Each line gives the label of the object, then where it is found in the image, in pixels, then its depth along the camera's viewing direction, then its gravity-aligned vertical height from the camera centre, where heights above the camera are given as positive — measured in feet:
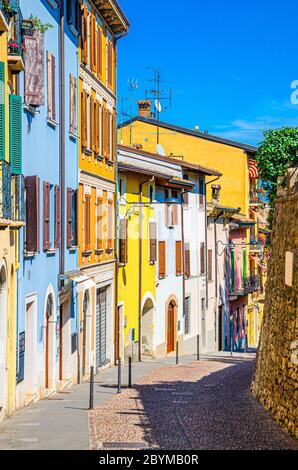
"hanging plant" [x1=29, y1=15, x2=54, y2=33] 63.87 +15.12
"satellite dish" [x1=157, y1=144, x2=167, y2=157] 162.87 +16.87
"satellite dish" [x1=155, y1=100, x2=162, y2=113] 176.63 +26.48
